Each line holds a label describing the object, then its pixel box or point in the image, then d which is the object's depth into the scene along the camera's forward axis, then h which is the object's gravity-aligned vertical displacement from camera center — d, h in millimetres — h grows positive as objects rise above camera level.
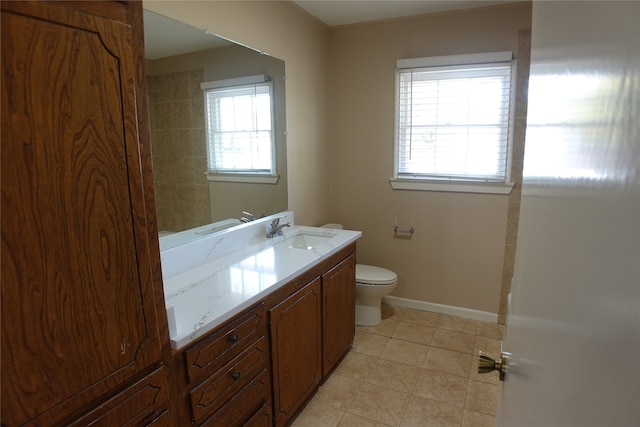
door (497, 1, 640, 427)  171 -44
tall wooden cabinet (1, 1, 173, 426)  790 -143
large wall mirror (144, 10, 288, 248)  1793 +188
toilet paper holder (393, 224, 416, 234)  3371 -658
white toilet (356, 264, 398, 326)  3018 -1065
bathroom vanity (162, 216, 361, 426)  1368 -714
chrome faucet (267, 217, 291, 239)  2621 -497
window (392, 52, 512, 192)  2908 +288
